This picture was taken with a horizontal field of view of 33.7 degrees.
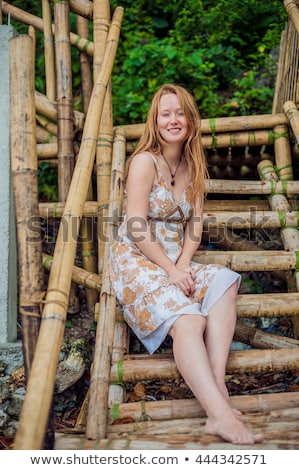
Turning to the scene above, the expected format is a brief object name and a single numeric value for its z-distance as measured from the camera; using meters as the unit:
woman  1.72
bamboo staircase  1.56
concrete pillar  2.46
